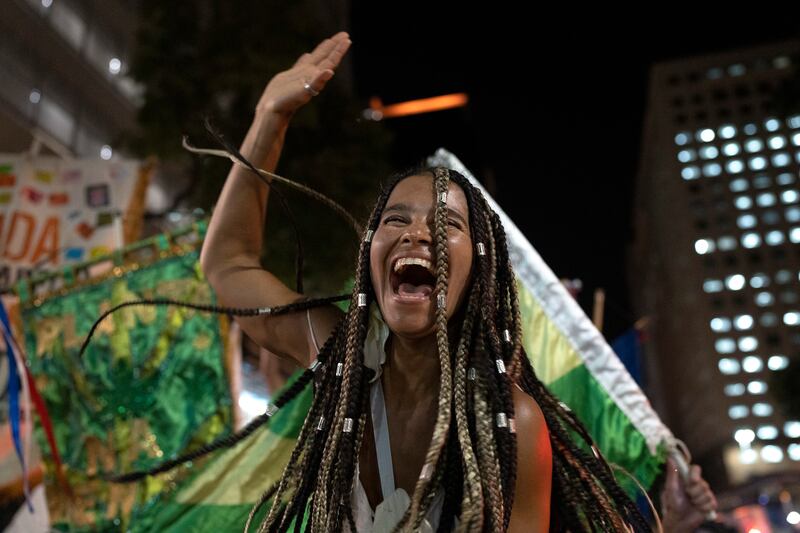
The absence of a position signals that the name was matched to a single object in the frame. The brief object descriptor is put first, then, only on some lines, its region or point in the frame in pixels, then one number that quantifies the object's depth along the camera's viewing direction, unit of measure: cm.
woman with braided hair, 156
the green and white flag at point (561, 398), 262
